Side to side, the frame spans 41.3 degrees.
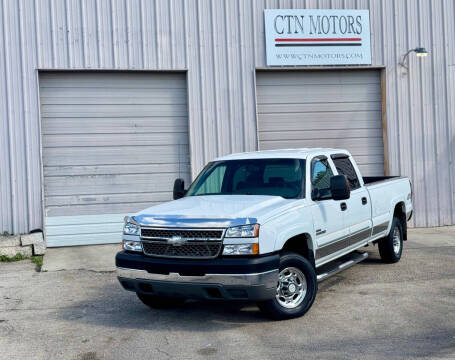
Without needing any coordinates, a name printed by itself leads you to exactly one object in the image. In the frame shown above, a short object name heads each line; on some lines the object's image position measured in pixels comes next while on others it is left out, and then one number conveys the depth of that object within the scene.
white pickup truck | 6.00
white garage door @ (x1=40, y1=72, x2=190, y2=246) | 12.66
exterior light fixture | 13.48
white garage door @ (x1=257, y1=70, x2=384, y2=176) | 13.67
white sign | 13.42
